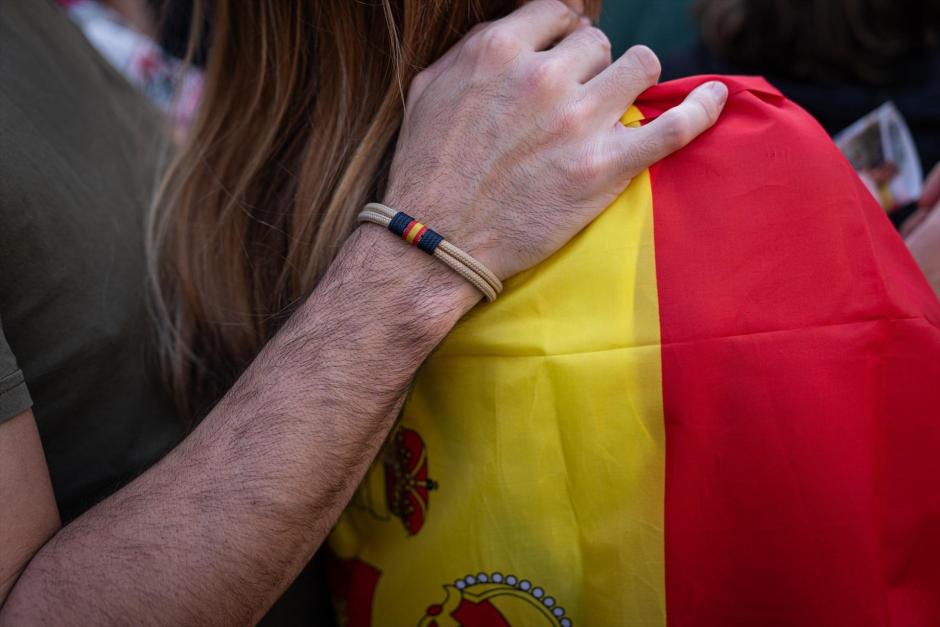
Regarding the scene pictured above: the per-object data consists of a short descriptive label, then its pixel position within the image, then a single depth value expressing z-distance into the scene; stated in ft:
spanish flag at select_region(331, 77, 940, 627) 2.56
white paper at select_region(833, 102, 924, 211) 5.40
